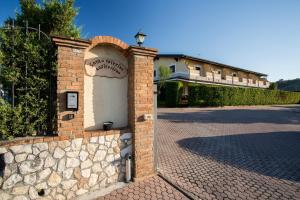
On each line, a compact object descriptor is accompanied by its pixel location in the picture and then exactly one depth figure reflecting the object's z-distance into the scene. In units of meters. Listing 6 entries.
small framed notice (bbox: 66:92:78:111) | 3.55
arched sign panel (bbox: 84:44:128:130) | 4.09
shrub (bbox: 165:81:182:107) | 20.27
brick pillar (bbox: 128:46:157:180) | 4.39
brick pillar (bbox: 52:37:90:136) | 3.55
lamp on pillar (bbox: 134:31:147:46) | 4.63
